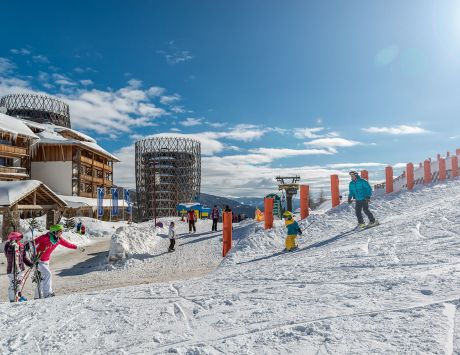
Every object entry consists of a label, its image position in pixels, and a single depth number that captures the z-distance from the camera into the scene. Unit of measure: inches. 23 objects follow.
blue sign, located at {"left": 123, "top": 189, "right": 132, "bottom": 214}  1767.0
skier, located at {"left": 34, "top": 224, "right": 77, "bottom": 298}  322.0
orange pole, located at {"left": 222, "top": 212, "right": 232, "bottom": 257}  490.6
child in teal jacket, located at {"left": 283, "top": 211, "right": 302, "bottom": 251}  407.2
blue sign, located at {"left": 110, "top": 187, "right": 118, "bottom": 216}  1565.7
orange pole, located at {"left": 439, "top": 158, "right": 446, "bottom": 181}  710.5
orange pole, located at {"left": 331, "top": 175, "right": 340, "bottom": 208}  606.1
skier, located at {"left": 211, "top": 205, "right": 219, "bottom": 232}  815.7
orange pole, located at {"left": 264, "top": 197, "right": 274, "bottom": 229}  553.0
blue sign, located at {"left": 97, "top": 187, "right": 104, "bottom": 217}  1425.9
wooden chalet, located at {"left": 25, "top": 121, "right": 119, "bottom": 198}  1726.1
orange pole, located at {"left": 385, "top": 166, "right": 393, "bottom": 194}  654.5
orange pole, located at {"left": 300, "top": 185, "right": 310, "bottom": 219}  585.0
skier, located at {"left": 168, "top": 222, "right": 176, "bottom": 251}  629.0
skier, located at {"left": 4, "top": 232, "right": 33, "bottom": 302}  325.4
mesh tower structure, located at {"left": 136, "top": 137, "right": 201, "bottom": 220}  3358.8
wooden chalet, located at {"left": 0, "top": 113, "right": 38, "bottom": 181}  1395.2
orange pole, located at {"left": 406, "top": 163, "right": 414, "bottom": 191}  652.1
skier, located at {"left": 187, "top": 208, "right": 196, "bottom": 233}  850.5
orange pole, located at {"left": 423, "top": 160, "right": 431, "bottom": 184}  703.1
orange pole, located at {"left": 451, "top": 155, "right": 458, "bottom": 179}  738.2
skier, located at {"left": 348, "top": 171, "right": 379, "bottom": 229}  423.2
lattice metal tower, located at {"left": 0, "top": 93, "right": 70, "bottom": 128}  2405.3
